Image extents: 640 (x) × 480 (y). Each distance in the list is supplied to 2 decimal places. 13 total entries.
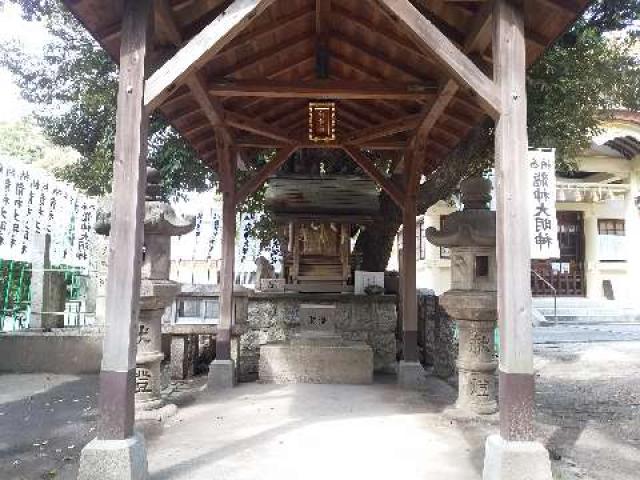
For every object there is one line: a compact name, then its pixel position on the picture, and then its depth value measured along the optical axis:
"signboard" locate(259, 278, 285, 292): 10.38
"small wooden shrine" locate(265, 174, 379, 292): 8.98
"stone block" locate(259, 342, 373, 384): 7.97
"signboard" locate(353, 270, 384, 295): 9.98
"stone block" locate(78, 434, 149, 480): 3.68
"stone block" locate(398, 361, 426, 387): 7.84
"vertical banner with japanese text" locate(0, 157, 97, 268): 9.69
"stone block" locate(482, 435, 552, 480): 3.65
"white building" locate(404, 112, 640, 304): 18.20
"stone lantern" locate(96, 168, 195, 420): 6.04
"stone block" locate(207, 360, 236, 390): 7.68
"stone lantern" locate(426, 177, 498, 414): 6.06
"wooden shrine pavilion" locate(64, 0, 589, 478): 3.94
